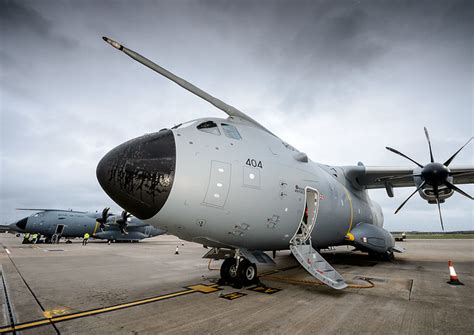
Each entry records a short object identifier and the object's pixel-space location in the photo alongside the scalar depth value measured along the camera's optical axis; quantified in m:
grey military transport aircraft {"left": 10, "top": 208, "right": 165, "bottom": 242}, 28.45
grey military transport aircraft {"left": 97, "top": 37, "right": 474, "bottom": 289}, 5.05
